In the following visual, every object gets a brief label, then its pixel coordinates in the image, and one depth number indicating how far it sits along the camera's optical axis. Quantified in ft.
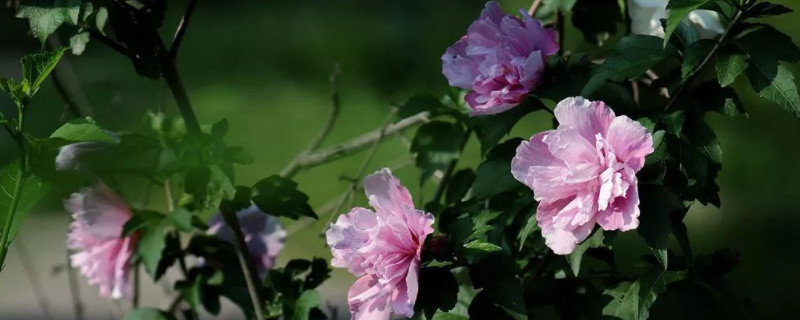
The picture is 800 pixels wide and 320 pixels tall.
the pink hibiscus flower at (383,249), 6.45
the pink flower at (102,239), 7.29
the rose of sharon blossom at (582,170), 6.34
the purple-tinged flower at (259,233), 7.41
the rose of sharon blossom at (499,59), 6.66
